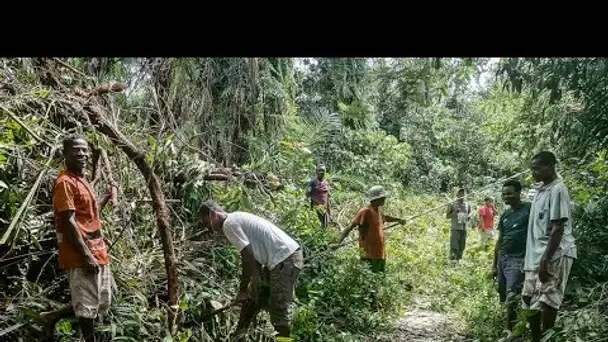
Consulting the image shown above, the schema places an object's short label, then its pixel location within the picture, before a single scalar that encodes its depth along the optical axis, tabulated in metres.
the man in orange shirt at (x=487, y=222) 10.84
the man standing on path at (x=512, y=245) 5.34
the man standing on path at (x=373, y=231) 6.64
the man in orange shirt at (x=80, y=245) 3.98
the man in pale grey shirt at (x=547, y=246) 4.29
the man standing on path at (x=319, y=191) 9.55
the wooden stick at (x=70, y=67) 5.96
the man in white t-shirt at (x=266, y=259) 4.75
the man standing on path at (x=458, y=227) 9.87
